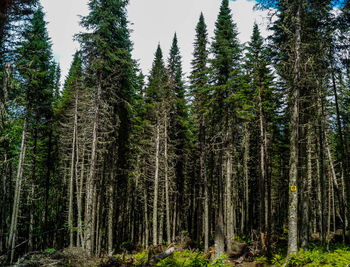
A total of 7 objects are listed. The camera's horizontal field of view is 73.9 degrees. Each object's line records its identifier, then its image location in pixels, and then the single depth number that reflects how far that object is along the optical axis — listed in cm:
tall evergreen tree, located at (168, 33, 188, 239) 2141
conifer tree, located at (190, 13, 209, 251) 1795
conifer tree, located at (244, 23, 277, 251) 1752
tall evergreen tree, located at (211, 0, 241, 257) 1600
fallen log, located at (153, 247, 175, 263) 920
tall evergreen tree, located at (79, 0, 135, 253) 1344
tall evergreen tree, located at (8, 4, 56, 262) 1521
